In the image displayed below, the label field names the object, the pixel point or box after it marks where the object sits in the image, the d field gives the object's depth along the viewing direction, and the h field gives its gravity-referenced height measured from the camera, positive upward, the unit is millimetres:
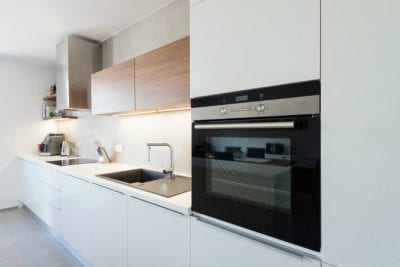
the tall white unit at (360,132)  652 -10
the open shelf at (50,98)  3674 +551
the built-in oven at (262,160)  792 -124
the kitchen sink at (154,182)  1478 -395
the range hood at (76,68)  2674 +755
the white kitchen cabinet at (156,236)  1193 -606
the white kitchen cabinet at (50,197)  2443 -765
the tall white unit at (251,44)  799 +347
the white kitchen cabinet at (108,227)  1580 -722
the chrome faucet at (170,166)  1901 -312
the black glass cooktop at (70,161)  2667 -377
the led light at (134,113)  2170 +177
